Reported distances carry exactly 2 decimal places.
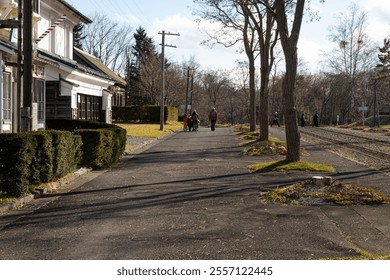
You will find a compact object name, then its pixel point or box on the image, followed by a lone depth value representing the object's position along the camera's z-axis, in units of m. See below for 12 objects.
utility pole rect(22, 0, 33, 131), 12.04
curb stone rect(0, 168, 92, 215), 8.41
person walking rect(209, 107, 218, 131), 40.30
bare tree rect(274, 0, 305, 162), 13.99
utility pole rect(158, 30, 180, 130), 38.66
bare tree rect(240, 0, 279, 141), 25.08
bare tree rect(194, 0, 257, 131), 31.13
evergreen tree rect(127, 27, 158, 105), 69.06
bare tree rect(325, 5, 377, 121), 65.97
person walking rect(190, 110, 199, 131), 41.81
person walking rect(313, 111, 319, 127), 55.93
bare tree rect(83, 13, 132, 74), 81.62
